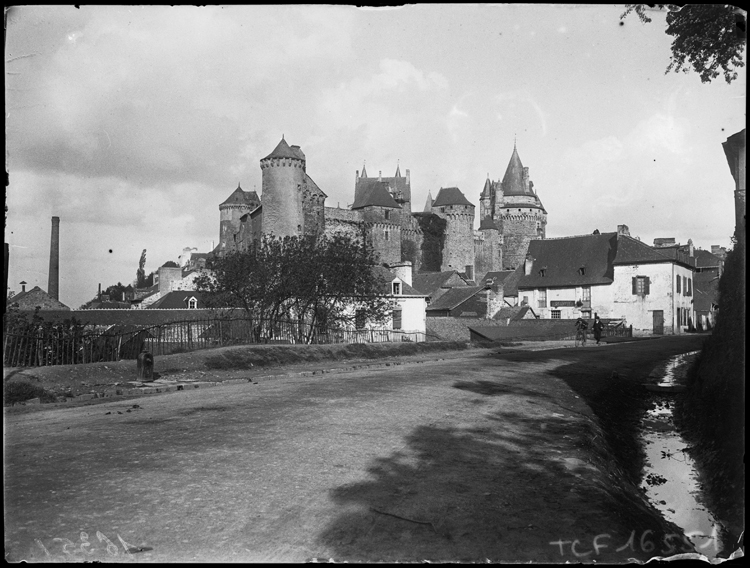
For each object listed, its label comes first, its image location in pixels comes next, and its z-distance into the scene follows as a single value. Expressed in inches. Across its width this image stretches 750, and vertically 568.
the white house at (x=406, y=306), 1989.4
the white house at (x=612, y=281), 2103.8
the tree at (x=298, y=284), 1275.8
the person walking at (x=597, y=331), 1359.5
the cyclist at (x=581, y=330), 1294.3
